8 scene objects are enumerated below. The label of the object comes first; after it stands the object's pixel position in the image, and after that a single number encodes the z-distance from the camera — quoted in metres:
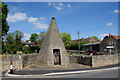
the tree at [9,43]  29.97
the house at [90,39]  75.79
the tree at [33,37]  58.65
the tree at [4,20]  21.94
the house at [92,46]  45.73
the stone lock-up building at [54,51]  13.22
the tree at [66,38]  72.68
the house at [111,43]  37.80
